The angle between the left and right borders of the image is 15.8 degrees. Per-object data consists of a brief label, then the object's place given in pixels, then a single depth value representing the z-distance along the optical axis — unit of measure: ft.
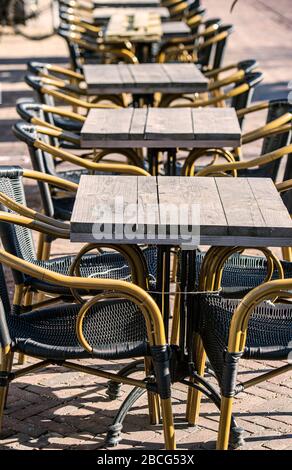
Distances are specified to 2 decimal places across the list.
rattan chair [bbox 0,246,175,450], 11.50
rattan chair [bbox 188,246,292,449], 11.39
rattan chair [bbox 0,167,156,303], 13.89
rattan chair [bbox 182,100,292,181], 16.65
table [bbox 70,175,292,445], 11.51
